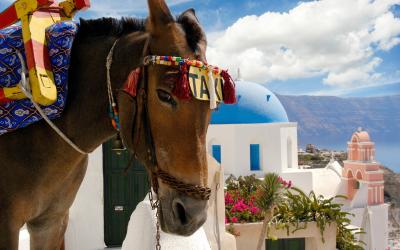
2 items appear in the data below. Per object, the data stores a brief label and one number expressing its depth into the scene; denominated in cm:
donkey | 157
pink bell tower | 2342
